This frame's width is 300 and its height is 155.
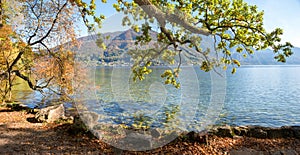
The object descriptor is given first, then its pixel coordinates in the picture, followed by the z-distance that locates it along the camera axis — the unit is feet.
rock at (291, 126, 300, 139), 27.35
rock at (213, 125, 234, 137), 26.43
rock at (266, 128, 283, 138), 27.55
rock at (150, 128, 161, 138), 24.73
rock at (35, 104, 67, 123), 33.83
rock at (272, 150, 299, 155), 22.86
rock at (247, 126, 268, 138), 27.37
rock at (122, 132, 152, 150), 22.70
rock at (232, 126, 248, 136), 27.53
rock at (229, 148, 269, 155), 22.42
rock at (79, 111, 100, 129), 28.50
